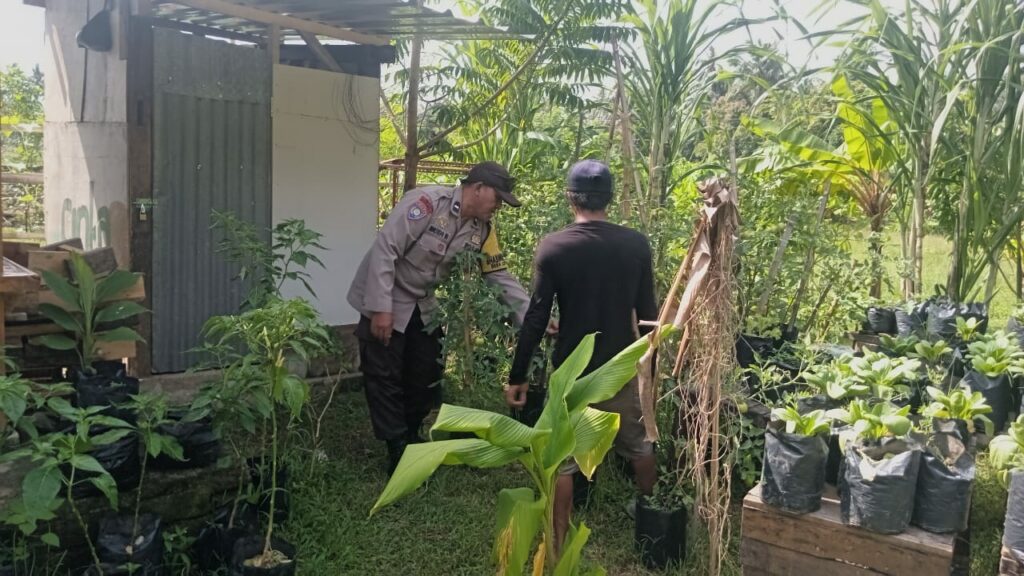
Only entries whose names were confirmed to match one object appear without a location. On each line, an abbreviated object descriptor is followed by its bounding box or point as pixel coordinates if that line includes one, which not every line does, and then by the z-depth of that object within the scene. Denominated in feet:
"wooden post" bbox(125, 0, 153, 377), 18.02
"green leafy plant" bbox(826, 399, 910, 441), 11.02
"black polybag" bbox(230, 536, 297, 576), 11.05
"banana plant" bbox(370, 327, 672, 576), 8.53
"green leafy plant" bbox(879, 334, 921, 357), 16.30
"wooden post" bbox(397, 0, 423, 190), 22.67
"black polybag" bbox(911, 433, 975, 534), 10.62
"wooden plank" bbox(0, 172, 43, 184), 23.52
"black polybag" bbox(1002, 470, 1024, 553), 10.27
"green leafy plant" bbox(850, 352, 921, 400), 13.01
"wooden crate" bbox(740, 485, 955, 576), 10.48
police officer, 15.80
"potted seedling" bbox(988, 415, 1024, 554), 10.29
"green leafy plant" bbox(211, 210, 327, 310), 14.87
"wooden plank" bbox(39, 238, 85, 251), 16.25
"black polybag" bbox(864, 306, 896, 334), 20.59
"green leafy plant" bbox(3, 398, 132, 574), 9.63
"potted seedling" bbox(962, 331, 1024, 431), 15.01
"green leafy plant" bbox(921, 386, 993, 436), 12.53
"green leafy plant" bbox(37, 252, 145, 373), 13.65
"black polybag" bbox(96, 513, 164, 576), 10.78
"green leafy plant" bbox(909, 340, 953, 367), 15.67
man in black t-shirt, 12.59
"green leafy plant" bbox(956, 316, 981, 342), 17.17
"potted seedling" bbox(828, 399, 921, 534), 10.56
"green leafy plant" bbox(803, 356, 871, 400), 12.85
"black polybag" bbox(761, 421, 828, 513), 11.16
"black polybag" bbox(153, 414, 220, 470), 12.80
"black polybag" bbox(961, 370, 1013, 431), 15.08
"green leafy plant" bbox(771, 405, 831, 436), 11.43
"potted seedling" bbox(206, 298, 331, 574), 11.38
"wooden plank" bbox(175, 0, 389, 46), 17.42
